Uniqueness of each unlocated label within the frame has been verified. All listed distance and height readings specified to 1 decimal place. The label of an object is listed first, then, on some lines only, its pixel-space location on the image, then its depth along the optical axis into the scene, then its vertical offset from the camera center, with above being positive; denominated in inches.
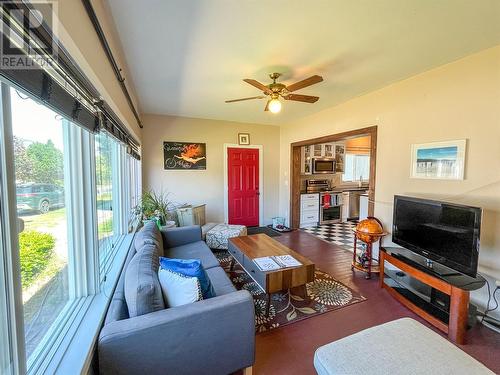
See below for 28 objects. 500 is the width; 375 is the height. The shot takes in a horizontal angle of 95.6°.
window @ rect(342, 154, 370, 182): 249.4 +10.8
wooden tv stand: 71.8 -42.0
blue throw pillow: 61.8 -25.8
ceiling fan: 90.3 +36.8
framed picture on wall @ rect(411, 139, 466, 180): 90.0 +7.7
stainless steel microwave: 213.6 +11.8
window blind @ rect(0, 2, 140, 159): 25.6 +15.9
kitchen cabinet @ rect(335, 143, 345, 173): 228.1 +21.0
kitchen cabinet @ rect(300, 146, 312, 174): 210.1 +15.3
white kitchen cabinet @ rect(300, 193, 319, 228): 211.0 -30.5
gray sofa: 46.4 -35.8
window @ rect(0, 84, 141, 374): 31.2 -10.6
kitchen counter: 216.9 -12.3
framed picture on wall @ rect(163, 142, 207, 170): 180.9 +17.2
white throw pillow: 57.7 -29.1
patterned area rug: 84.0 -51.7
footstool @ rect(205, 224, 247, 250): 145.9 -38.7
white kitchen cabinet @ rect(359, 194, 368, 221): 188.4 -23.7
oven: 218.2 -29.8
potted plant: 136.4 -21.5
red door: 201.9 -8.2
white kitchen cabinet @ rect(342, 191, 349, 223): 231.5 -29.2
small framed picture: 202.5 +34.6
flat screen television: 73.7 -19.6
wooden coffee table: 81.3 -35.0
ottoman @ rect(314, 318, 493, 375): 43.1 -36.1
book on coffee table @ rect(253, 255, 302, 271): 85.6 -33.8
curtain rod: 47.7 +34.7
